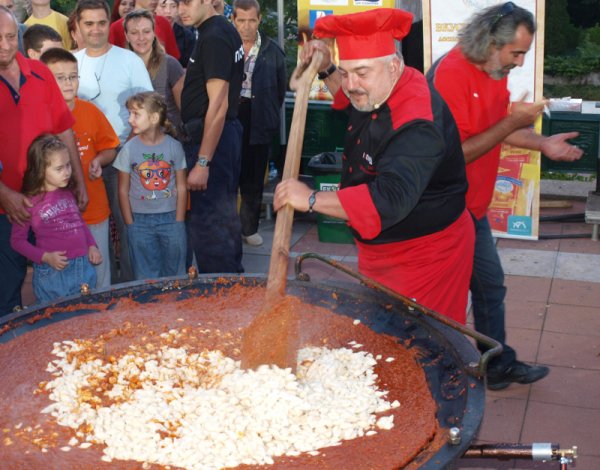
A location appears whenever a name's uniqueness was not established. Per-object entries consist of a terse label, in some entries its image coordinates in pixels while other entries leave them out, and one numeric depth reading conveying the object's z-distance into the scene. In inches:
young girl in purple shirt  171.8
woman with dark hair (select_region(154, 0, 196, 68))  275.1
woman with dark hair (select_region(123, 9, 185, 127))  230.5
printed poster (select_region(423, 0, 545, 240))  256.4
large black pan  90.8
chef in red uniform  109.7
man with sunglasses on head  143.1
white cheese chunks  88.8
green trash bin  273.4
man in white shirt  214.8
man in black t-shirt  194.2
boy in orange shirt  196.5
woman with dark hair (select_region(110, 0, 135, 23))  275.1
